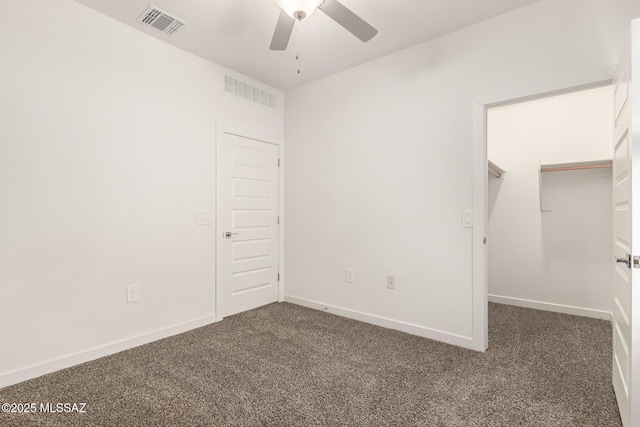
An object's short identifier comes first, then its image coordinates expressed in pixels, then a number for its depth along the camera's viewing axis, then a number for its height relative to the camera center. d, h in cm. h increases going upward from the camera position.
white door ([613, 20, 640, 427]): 142 -11
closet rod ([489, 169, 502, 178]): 353 +49
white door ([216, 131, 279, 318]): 325 -8
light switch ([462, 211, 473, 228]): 254 -3
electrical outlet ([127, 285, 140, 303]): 256 -62
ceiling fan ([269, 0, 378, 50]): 163 +110
